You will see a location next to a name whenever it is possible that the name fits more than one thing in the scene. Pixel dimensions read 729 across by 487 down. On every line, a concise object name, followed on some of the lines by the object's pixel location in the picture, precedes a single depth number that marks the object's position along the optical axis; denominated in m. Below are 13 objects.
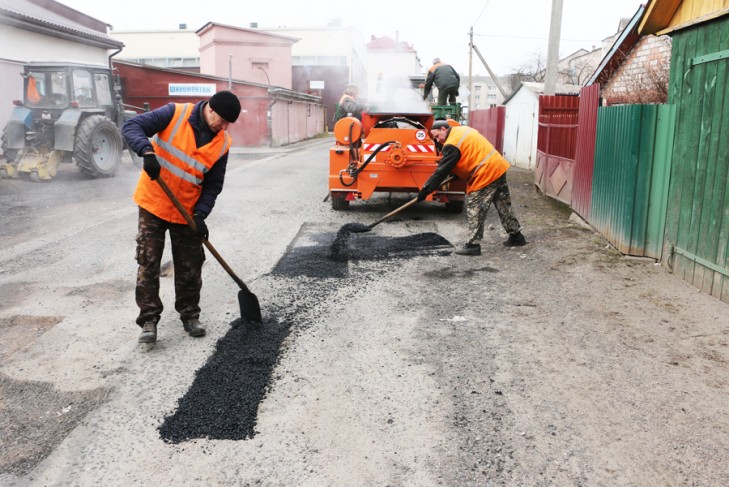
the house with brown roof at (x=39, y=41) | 15.06
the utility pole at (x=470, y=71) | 31.14
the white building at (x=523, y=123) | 15.62
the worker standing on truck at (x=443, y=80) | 11.74
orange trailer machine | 8.22
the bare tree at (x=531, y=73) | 42.62
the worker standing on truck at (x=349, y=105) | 10.88
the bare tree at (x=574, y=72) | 35.50
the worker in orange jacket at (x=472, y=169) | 6.46
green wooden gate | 4.79
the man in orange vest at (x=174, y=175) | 3.74
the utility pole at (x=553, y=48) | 11.62
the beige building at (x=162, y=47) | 41.06
